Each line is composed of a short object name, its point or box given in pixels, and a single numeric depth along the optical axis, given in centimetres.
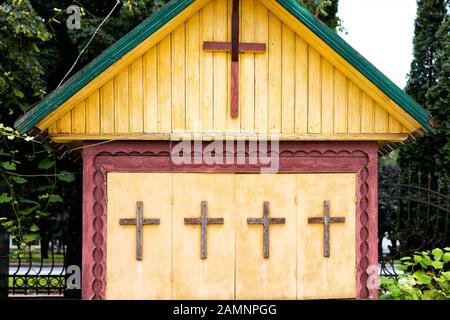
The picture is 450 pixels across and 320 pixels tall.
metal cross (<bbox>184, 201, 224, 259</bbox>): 761
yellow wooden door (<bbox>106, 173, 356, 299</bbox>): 755
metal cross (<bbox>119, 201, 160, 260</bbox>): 751
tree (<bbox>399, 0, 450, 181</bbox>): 1494
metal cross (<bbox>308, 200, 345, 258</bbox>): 781
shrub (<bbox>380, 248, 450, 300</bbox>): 702
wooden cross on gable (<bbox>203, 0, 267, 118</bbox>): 753
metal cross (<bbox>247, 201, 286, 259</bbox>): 771
